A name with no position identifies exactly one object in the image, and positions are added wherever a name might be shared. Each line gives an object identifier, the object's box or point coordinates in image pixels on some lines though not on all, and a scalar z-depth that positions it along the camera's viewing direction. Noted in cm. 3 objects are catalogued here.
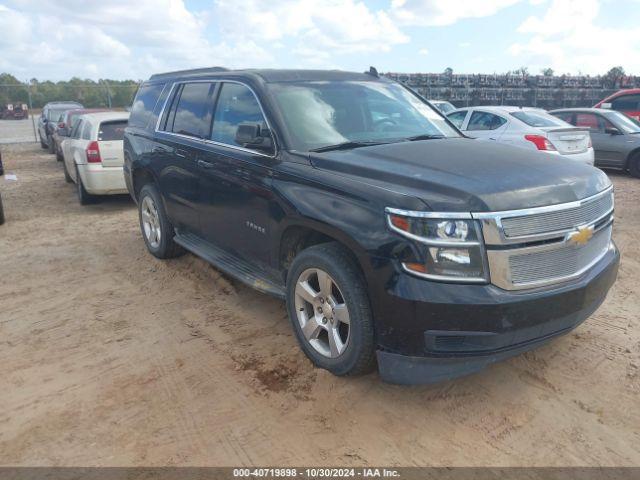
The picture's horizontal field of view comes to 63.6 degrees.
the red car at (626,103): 1430
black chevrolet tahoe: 275
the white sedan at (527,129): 872
